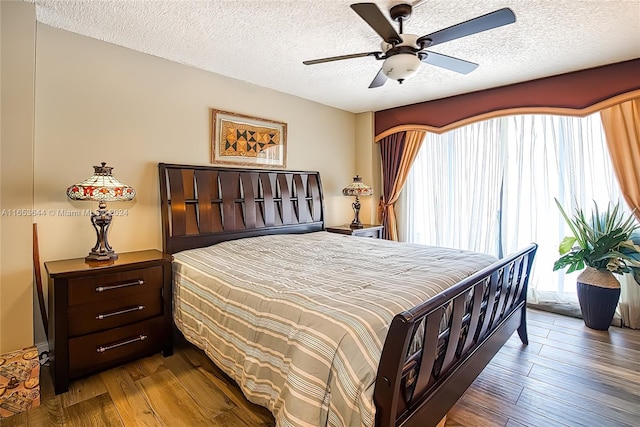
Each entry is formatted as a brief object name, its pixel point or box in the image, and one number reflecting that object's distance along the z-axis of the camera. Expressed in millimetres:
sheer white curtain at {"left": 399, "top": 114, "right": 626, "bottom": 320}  3369
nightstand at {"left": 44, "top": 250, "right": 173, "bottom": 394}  2023
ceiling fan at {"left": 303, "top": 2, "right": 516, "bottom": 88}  1769
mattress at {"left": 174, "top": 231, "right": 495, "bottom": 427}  1222
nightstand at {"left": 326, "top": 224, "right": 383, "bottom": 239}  4152
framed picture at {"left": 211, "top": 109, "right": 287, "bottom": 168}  3373
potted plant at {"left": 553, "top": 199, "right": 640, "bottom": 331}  2967
